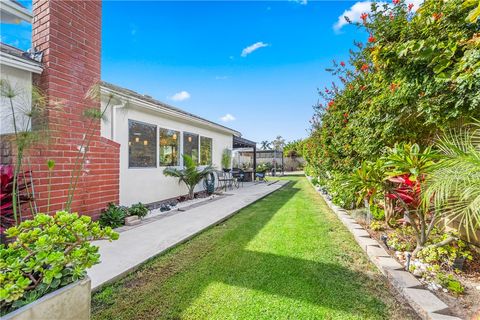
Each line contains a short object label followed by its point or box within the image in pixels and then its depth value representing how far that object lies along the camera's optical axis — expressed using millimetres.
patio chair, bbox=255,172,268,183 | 17325
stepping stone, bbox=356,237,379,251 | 4262
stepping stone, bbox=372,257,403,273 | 3328
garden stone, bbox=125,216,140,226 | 5621
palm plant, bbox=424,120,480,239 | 2201
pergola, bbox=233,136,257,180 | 17003
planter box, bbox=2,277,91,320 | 1568
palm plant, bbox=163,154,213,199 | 8805
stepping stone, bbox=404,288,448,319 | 2428
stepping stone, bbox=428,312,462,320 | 2279
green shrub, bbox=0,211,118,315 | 1632
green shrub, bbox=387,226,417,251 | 4027
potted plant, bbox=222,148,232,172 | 14234
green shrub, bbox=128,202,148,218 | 5956
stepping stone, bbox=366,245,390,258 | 3805
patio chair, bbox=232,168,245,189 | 14206
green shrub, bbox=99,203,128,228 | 5309
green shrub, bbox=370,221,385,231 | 5172
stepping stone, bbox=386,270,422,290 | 2879
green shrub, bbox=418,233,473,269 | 3281
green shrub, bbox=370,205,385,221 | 5359
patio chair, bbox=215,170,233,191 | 12648
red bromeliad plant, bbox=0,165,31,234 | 3053
